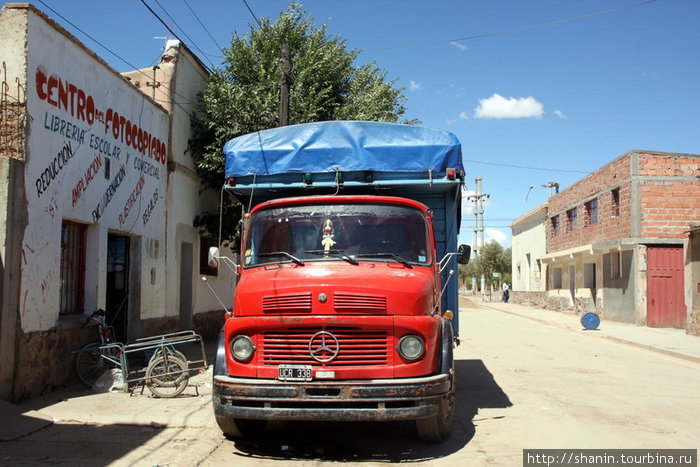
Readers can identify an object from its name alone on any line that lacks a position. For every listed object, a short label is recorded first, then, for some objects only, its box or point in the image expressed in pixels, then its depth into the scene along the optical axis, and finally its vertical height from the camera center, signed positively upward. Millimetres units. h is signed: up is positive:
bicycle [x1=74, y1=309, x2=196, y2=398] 8234 -1382
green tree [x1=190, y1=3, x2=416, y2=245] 14000 +4326
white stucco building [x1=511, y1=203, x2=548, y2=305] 38656 +693
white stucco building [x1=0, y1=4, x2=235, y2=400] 7695 +1100
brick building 22562 +1307
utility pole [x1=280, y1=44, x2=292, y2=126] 12516 +3898
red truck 5164 -187
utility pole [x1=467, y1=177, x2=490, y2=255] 58562 +5457
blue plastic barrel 20975 -1942
